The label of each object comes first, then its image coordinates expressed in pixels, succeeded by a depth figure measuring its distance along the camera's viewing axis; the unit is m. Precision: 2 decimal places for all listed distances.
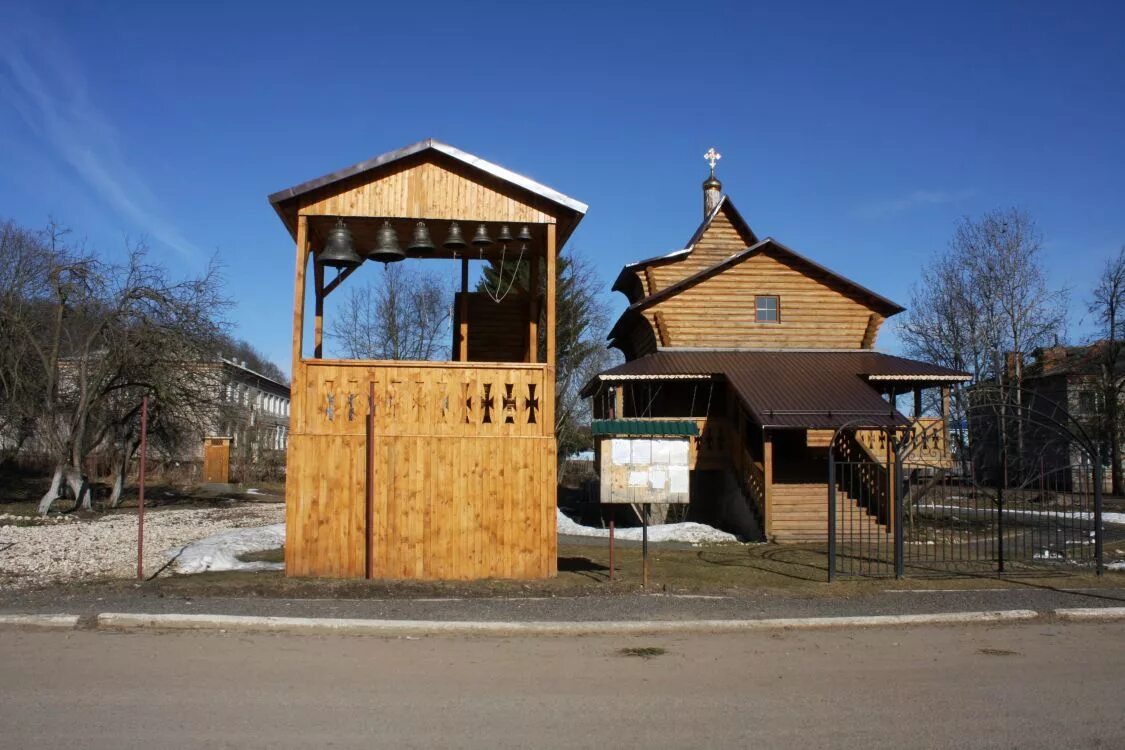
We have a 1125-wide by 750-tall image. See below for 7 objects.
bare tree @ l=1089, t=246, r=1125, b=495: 40.97
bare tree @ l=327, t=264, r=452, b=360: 53.84
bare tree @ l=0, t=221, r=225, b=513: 26.23
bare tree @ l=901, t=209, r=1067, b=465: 43.34
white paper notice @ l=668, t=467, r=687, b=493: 12.70
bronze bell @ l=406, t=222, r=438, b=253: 12.95
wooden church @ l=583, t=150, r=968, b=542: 22.41
